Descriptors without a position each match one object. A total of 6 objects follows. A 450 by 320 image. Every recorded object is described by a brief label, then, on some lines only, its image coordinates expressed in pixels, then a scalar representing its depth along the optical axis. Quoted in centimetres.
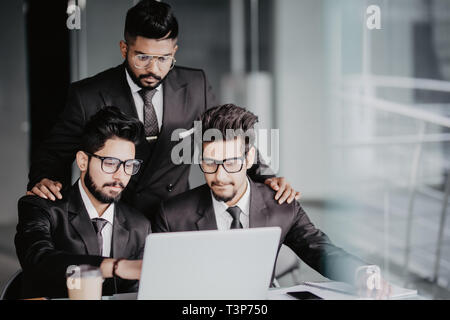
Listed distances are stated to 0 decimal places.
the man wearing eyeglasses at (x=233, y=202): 232
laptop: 167
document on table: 188
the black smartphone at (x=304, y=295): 186
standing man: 247
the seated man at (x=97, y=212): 228
